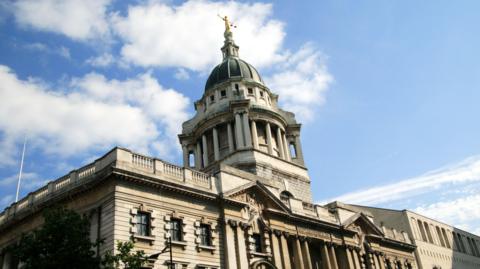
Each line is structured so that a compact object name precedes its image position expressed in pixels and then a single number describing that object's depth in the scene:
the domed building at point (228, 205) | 27.80
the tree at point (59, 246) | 20.73
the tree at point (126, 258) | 21.31
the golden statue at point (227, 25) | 63.69
